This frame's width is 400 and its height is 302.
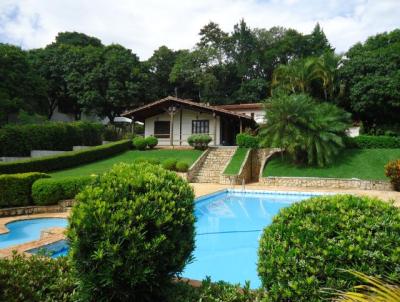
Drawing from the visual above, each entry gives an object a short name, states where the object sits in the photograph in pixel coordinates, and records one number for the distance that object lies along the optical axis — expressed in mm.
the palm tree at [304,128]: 18766
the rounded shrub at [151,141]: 26094
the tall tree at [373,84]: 23984
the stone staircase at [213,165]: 20172
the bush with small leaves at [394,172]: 15789
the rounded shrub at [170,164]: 19331
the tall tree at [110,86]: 35938
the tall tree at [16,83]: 28125
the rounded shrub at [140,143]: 25984
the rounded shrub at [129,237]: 3064
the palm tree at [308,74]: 24891
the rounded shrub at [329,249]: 2711
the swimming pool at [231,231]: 7059
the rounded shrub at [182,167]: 19125
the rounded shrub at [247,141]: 22703
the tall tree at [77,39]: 48531
